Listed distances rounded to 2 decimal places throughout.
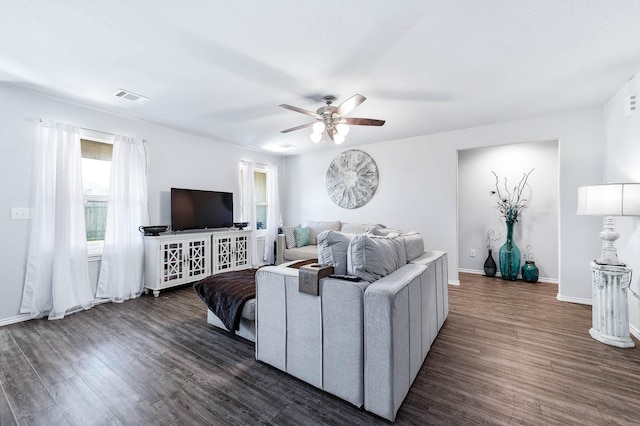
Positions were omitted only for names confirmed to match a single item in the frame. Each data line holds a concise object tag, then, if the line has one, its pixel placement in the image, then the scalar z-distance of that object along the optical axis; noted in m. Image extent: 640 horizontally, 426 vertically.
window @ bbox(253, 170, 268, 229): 5.77
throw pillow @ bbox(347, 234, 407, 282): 1.75
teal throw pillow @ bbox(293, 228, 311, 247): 4.95
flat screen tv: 4.08
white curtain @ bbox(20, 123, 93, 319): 2.95
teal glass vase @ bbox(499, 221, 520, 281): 4.48
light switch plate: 2.88
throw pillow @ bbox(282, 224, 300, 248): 4.94
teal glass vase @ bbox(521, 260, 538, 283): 4.35
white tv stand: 3.68
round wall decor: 5.05
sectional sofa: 1.49
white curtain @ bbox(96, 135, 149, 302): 3.47
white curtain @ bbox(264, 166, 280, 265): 5.69
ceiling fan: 2.85
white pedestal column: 2.33
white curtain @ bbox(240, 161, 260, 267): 5.30
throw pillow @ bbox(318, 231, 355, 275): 1.90
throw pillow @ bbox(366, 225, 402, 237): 2.51
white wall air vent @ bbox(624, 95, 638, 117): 2.52
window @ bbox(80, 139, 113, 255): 3.45
